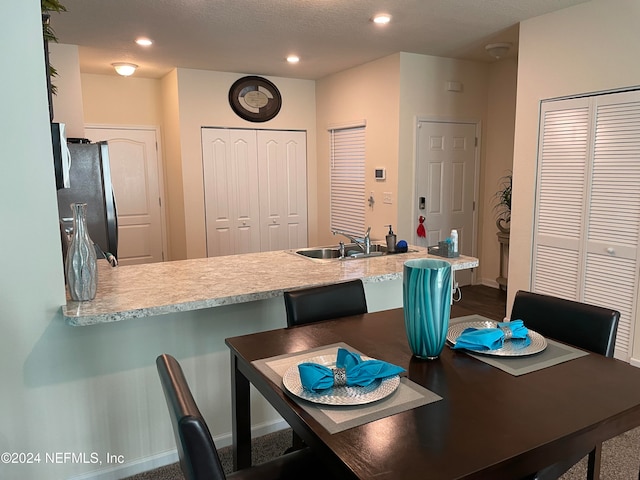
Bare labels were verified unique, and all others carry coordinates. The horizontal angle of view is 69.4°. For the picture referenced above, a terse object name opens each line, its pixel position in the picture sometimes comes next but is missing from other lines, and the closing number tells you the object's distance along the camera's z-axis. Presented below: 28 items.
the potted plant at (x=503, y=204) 4.92
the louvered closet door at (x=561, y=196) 3.38
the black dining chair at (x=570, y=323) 1.70
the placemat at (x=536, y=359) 1.45
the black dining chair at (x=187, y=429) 0.98
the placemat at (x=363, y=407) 1.15
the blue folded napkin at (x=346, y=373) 1.28
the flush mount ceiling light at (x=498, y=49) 4.30
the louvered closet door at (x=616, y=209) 3.08
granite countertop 1.92
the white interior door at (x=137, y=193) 5.66
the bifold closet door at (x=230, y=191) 5.54
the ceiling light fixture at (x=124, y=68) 4.87
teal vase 1.48
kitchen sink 3.42
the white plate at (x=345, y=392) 1.23
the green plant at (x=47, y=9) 2.17
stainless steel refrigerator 3.15
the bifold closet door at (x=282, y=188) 5.91
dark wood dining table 1.01
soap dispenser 3.25
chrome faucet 3.34
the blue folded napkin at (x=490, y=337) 1.55
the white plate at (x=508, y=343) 1.54
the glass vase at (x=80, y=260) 1.92
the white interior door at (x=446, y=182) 4.92
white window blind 5.34
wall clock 5.56
